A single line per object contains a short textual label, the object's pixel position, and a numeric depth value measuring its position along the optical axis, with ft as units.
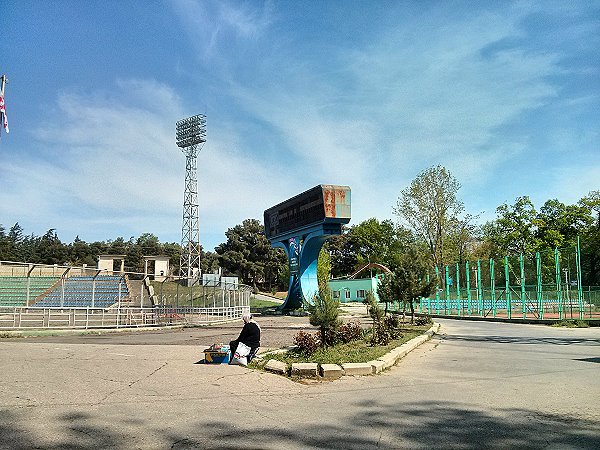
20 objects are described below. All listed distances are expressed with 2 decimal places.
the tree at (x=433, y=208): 172.96
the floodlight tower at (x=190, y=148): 236.02
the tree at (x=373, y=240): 307.78
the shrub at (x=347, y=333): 47.07
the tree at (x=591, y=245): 110.22
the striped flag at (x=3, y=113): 71.61
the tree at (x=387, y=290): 77.82
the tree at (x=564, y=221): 194.39
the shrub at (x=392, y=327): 54.60
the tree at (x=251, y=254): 320.50
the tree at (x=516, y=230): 195.11
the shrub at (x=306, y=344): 41.22
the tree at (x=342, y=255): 342.03
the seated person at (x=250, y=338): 40.42
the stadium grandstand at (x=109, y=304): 79.66
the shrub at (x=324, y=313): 42.47
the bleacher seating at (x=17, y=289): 118.11
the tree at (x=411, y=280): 76.33
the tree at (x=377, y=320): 48.67
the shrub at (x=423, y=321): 82.15
